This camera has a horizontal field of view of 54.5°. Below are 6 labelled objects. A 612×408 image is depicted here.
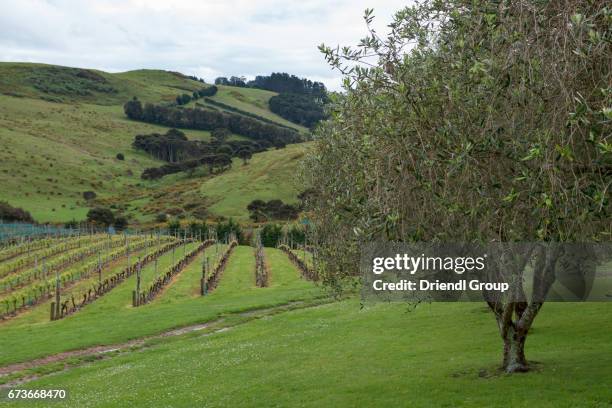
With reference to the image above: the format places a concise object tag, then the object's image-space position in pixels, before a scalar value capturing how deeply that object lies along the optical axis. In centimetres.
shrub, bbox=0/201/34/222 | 13500
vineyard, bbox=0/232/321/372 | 4228
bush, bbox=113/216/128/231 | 14312
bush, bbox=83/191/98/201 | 16712
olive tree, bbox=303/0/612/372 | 1011
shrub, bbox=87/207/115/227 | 14038
